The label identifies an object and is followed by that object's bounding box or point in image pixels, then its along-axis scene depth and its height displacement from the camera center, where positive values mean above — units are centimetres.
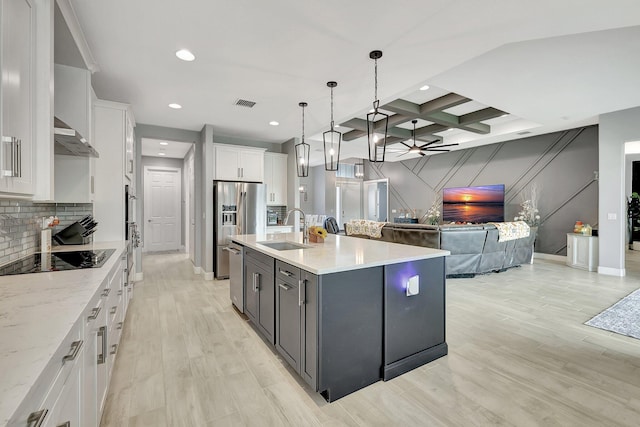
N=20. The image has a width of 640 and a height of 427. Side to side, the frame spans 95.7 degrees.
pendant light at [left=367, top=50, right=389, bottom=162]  267 +164
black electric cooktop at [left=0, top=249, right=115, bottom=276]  175 -36
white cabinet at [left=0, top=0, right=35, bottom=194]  128 +56
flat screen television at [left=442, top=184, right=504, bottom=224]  721 +19
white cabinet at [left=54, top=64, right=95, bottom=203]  254 +77
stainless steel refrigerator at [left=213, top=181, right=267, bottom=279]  513 -5
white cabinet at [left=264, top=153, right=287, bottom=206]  607 +70
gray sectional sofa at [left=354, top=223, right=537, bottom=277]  464 -54
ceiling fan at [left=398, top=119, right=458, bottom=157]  590 +128
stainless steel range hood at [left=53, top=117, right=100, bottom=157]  189 +51
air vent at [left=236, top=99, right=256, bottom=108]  395 +149
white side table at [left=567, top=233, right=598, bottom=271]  532 -77
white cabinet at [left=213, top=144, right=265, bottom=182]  533 +90
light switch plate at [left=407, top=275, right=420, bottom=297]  218 -57
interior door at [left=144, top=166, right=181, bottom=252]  796 +4
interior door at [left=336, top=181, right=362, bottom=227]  1161 +43
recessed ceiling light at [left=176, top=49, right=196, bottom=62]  268 +147
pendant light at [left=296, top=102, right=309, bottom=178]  359 +60
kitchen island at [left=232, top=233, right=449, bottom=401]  186 -73
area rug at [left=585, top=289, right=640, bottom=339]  285 -115
